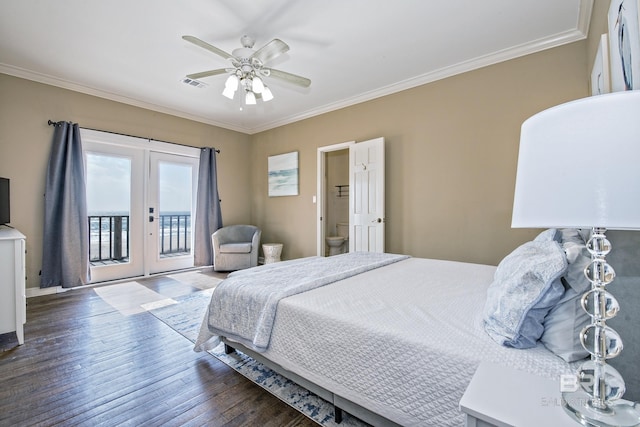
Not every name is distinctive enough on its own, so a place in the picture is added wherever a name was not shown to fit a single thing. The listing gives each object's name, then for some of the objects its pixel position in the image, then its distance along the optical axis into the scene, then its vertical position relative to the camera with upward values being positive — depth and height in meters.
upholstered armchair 4.84 -0.69
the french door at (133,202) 4.14 +0.16
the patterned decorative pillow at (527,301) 1.03 -0.33
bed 1.02 -0.50
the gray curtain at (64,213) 3.62 -0.01
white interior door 3.85 +0.23
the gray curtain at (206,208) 5.05 +0.07
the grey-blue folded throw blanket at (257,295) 1.64 -0.51
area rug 1.55 -1.08
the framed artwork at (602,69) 1.70 +0.95
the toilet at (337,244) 5.29 -0.61
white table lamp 0.59 +0.05
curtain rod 3.65 +1.16
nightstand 0.69 -0.50
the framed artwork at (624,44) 1.16 +0.78
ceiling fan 2.53 +1.36
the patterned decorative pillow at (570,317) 0.96 -0.36
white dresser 2.22 -0.57
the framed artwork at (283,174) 5.14 +0.70
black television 2.86 +0.10
